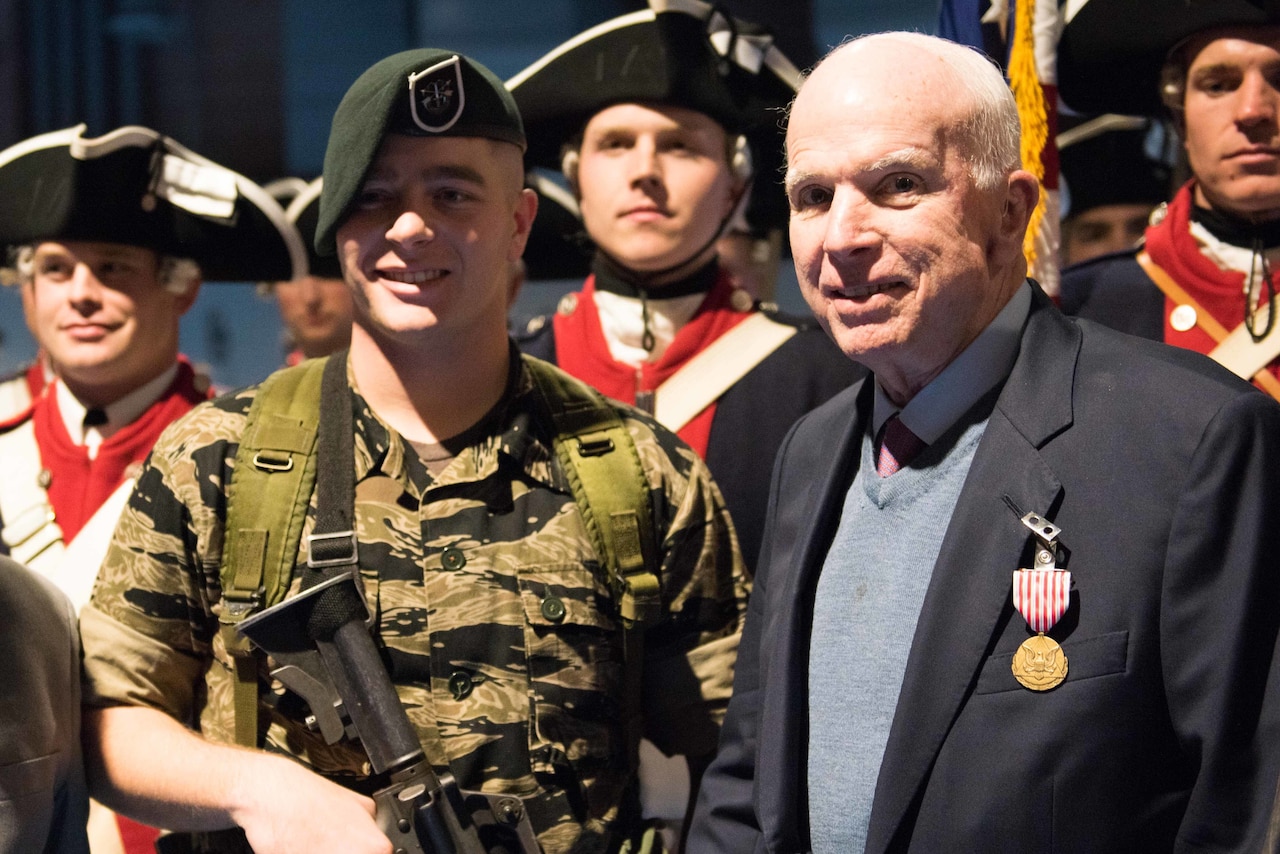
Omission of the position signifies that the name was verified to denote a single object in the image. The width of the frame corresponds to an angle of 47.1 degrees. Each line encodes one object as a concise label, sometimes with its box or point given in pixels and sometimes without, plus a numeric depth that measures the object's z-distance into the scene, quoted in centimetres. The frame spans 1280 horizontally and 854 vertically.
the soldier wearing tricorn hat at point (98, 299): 338
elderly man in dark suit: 160
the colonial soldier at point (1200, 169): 284
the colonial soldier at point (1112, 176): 459
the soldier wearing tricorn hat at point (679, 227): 326
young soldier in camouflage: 222
